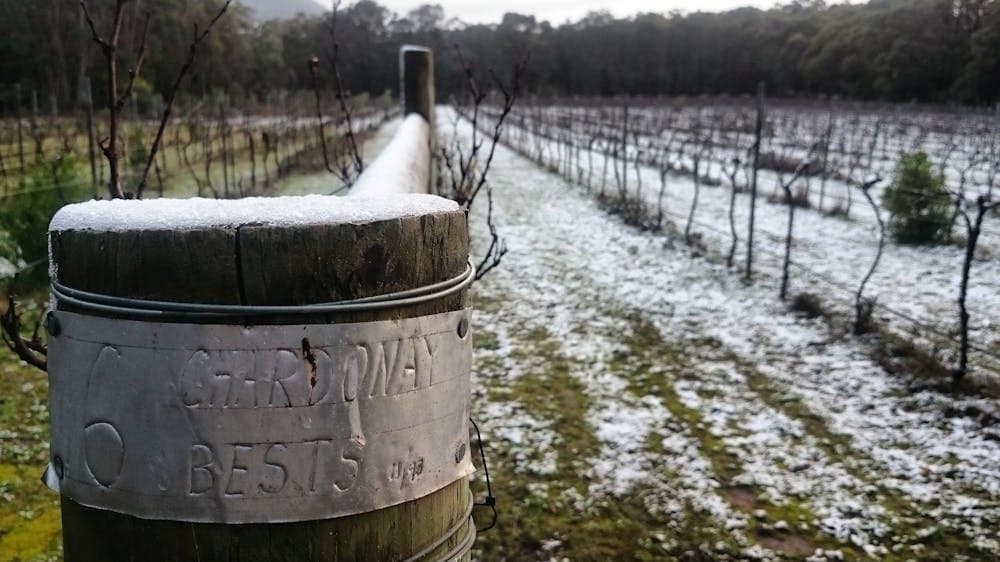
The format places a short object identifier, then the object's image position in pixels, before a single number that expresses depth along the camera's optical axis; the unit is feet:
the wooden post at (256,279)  2.42
